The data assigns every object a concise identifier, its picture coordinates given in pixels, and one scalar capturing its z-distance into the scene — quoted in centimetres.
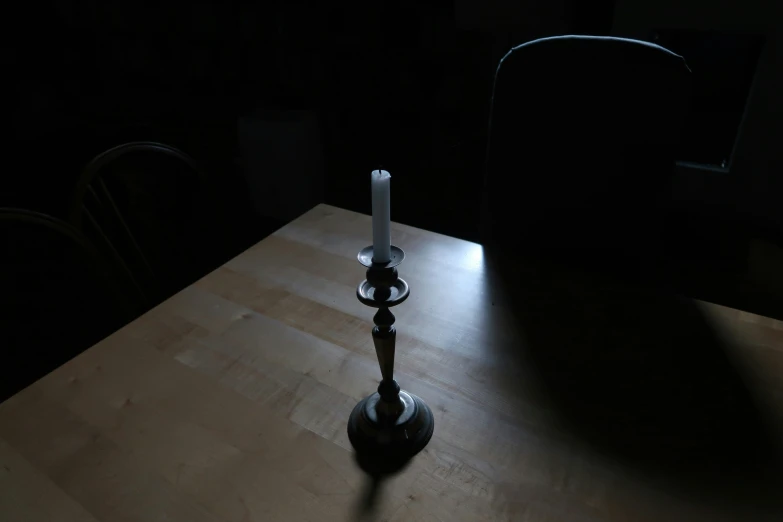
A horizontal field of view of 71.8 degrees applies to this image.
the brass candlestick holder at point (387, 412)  64
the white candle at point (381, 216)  58
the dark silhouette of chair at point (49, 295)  108
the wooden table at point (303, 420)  64
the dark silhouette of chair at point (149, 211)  119
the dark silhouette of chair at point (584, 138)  106
